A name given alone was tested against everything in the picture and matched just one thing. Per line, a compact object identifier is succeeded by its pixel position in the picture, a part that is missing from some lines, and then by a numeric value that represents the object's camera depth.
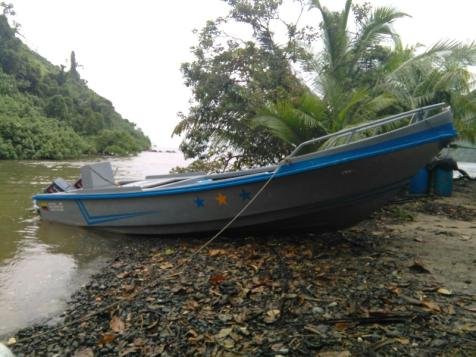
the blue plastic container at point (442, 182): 10.26
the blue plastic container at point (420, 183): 10.06
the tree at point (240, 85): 10.10
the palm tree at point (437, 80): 9.28
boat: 4.76
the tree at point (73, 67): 87.33
